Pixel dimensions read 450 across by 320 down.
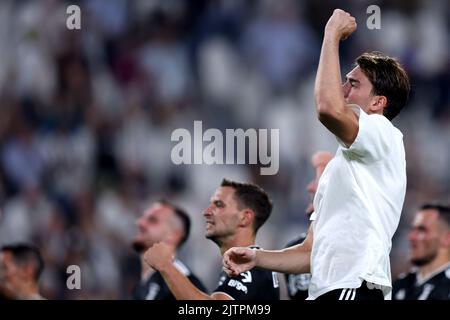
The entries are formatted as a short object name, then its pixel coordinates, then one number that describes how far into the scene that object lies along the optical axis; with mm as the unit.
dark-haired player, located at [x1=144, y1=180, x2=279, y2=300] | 8812
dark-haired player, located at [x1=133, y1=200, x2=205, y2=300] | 12508
